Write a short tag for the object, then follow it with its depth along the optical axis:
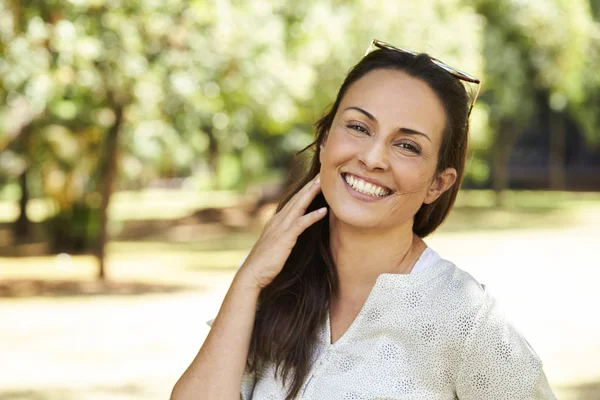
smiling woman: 2.13
